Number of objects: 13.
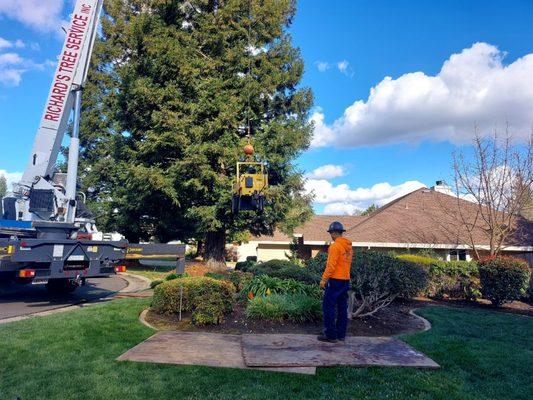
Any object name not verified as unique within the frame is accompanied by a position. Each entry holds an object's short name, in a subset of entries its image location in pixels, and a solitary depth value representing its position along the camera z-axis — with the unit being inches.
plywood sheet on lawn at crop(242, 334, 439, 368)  202.1
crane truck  382.9
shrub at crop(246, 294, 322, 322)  295.0
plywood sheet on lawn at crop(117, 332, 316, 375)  198.7
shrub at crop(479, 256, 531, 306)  466.9
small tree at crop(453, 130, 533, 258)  677.9
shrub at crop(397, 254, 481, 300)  526.6
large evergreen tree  674.2
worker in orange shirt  244.8
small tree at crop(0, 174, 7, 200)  3473.2
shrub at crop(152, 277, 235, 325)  284.8
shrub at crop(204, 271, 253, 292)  401.4
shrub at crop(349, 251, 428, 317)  322.2
